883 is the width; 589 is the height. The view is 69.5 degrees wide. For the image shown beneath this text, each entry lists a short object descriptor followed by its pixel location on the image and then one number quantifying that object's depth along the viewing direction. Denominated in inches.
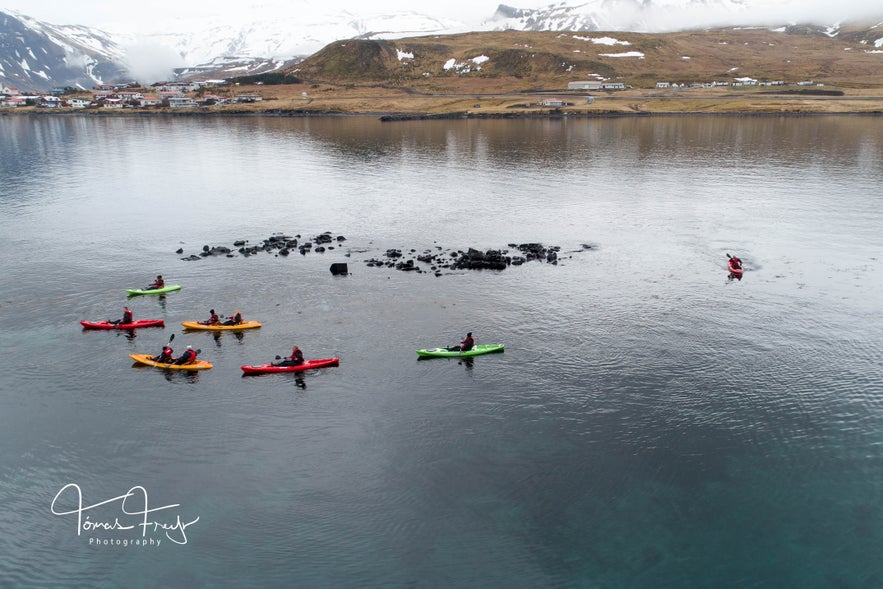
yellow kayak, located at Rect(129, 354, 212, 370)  2041.1
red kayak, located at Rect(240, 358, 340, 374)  2014.0
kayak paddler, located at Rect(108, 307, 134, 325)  2338.8
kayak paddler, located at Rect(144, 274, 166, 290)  2689.5
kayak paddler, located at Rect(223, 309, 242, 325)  2335.1
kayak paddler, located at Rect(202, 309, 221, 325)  2336.4
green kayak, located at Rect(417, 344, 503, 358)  2111.2
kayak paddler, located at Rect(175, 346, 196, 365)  2034.9
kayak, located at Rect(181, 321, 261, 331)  2314.2
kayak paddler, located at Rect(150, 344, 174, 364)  2047.2
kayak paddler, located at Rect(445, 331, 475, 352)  2110.0
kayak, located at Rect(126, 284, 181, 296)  2657.5
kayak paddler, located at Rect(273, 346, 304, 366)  2017.7
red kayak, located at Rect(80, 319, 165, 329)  2326.5
